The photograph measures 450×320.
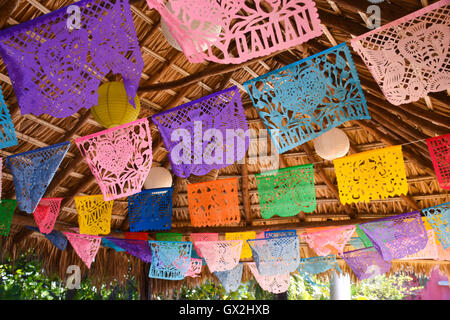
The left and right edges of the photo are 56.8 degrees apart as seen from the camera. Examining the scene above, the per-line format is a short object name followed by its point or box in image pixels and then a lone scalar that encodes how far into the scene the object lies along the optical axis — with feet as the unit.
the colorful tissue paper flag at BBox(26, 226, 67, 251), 18.01
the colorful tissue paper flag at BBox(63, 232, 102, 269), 16.83
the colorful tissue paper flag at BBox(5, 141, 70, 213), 11.04
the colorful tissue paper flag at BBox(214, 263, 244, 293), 20.58
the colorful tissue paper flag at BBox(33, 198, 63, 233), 14.83
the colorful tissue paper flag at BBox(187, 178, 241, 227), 15.46
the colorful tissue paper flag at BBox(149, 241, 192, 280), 17.62
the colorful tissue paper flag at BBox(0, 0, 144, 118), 6.88
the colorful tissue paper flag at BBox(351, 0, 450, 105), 7.06
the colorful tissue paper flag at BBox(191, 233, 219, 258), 19.75
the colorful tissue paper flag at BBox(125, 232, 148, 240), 19.65
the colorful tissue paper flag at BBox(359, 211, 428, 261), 14.87
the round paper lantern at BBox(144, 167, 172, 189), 15.89
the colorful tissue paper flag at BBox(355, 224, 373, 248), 17.94
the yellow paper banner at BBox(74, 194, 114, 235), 15.31
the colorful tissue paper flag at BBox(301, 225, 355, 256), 18.11
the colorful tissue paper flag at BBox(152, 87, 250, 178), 10.05
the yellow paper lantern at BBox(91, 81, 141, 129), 10.23
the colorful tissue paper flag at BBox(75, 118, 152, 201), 10.00
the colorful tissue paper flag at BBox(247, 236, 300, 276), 17.28
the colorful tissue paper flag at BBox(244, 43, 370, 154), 8.47
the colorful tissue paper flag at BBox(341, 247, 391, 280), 17.78
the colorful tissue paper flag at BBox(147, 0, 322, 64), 5.62
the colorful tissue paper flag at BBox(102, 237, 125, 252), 19.19
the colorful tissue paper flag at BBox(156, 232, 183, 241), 20.79
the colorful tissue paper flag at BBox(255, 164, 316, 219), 15.08
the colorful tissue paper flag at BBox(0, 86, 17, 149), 7.68
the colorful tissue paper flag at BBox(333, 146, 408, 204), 13.02
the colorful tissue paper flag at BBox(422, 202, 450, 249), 12.98
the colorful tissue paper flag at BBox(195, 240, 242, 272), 17.92
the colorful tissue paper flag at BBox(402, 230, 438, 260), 16.21
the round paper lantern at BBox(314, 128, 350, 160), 13.14
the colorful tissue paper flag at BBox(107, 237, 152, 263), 19.08
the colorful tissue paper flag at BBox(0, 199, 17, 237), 14.77
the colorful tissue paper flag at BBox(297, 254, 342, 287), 19.11
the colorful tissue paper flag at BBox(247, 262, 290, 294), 18.20
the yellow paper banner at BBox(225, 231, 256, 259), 20.02
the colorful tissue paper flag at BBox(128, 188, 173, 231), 16.30
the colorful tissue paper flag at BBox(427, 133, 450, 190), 11.49
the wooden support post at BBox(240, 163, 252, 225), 20.33
